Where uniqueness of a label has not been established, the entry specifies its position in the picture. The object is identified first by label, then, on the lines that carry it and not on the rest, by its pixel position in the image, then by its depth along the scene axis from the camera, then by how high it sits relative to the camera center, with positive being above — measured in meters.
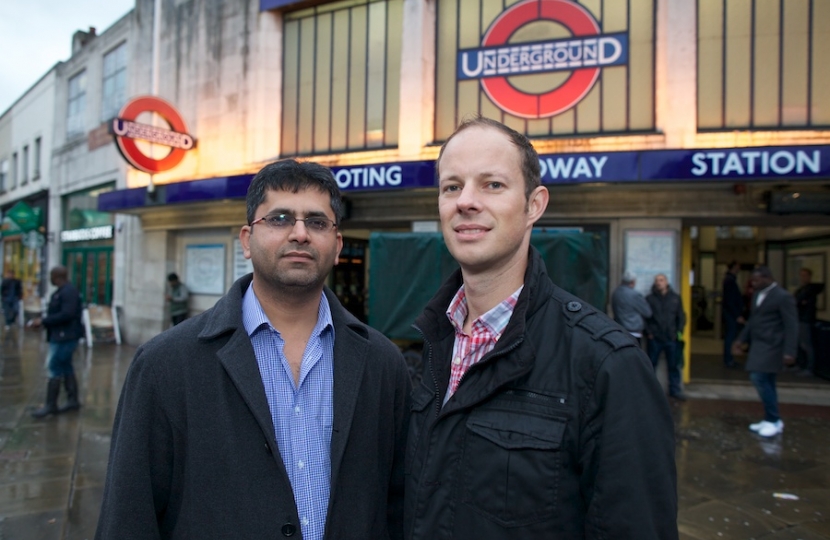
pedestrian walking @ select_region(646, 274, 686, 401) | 8.27 -0.56
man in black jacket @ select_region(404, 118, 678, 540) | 1.38 -0.33
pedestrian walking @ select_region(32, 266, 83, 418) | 7.12 -0.87
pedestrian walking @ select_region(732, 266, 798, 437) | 6.32 -0.62
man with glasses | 1.75 -0.46
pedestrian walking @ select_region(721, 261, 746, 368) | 10.88 -0.51
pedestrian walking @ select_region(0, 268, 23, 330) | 17.61 -0.86
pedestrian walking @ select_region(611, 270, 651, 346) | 8.12 -0.36
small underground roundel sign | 11.05 +2.87
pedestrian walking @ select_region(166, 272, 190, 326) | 12.04 -0.52
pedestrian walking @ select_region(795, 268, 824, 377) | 10.15 -0.42
